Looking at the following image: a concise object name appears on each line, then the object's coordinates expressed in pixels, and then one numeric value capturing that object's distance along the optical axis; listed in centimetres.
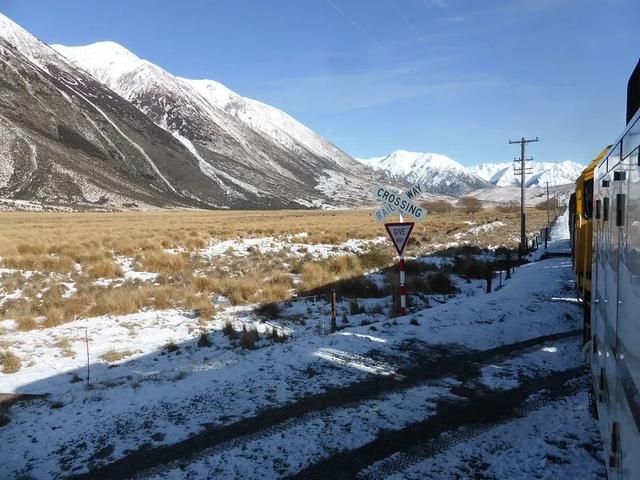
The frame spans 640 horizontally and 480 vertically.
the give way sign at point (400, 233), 1027
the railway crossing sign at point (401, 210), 1005
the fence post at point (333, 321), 952
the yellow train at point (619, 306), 271
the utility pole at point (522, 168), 3304
